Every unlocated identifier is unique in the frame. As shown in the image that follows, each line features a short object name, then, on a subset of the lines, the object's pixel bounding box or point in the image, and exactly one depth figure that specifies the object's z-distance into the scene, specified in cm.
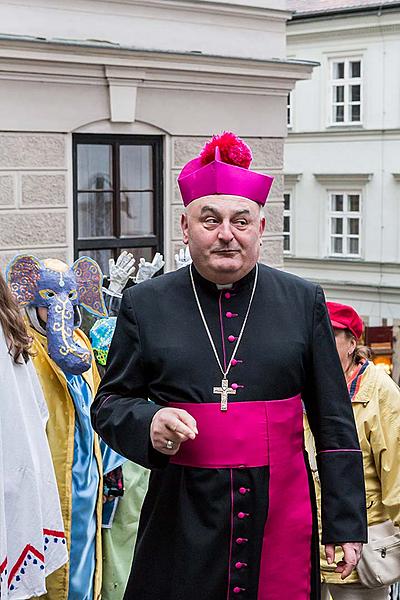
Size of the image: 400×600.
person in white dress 376
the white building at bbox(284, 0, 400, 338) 2608
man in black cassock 318
